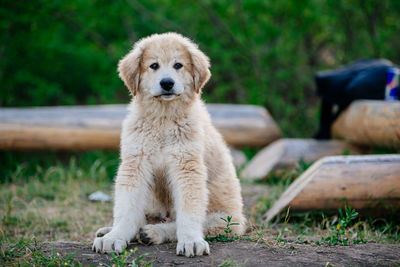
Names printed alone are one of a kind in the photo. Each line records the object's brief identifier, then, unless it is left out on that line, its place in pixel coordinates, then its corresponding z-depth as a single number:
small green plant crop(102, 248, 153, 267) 5.42
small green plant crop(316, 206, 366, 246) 6.67
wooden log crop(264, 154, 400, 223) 8.38
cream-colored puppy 6.42
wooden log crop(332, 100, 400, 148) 10.26
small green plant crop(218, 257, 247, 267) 5.52
